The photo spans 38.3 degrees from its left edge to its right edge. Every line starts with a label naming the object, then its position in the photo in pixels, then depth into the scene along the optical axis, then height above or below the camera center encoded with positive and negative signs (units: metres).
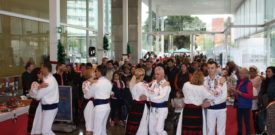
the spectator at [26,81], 8.91 -0.57
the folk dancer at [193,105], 6.46 -0.84
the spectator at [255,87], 7.84 -0.66
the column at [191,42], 27.84 +0.90
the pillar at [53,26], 10.80 +0.81
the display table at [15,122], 6.63 -1.18
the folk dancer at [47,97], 6.90 -0.72
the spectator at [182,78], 9.47 -0.56
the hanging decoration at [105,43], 15.69 +0.49
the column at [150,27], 24.92 +1.80
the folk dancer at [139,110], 6.96 -1.00
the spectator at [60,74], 9.16 -0.43
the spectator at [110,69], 10.27 -0.37
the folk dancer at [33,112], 7.24 -1.06
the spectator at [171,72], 10.02 -0.47
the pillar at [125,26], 19.71 +1.46
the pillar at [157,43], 27.95 +0.85
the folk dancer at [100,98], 6.92 -0.75
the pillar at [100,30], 15.69 +1.01
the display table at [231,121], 8.00 -1.36
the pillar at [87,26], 16.98 +1.26
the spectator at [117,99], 9.51 -1.08
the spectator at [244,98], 7.21 -0.80
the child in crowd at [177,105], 8.45 -1.07
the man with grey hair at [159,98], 6.72 -0.73
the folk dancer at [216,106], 6.77 -0.88
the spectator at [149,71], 10.33 -0.43
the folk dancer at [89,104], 7.12 -0.91
